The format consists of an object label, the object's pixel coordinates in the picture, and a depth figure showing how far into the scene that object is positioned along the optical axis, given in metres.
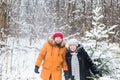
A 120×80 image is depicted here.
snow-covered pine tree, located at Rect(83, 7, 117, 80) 7.54
